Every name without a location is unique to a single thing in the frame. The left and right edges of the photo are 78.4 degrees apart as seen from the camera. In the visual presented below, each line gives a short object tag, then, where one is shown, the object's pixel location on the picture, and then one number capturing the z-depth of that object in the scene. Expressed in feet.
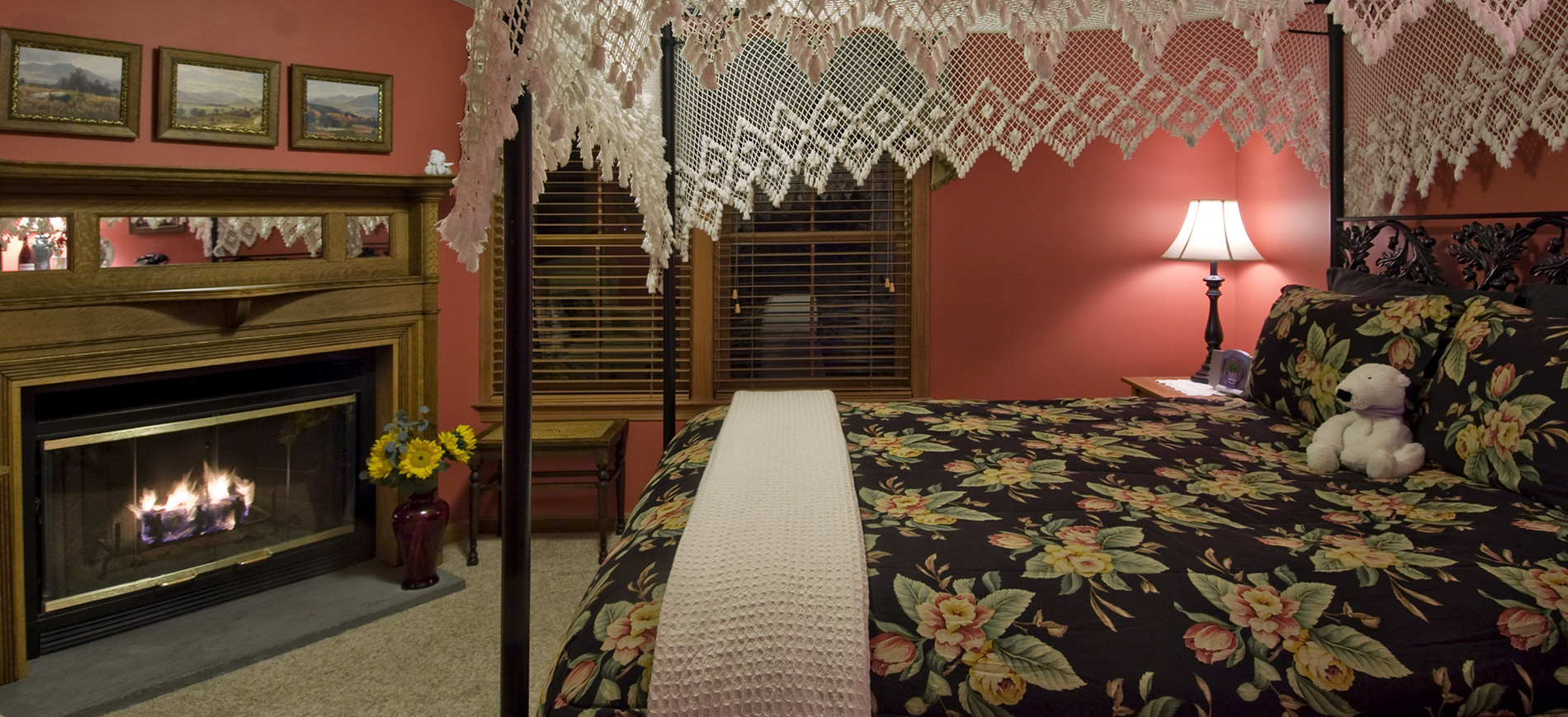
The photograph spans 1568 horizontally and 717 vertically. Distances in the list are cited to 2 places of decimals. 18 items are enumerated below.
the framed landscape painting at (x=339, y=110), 10.25
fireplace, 8.65
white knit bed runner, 3.66
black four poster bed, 3.74
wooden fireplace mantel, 8.07
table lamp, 11.34
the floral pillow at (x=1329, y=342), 6.39
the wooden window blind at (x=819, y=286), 13.04
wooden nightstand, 10.73
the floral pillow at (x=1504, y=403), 5.07
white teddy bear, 5.75
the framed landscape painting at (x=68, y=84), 8.19
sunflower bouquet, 10.32
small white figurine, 11.08
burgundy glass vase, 10.37
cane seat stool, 11.43
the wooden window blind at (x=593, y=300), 12.99
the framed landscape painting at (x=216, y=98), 9.20
